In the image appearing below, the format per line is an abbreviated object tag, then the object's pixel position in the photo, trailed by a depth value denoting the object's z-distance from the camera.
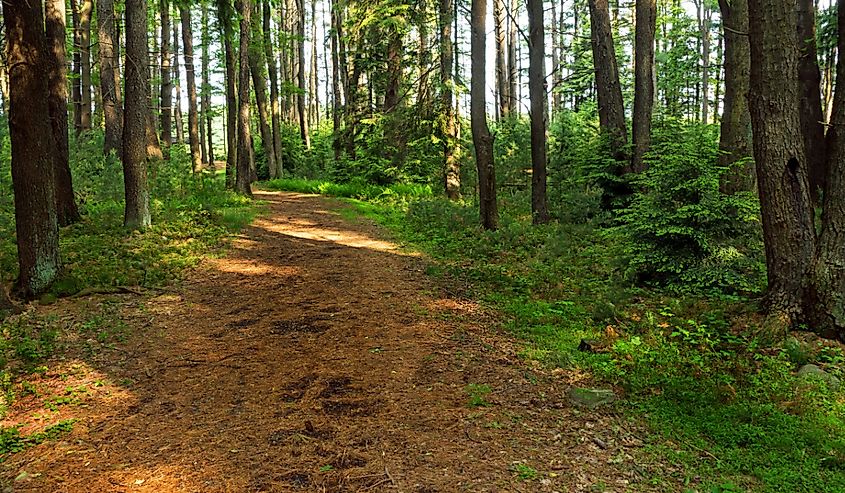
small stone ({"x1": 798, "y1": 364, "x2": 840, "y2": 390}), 4.77
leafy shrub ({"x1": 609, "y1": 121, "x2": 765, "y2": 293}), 7.20
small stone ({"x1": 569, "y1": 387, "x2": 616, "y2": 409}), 4.65
